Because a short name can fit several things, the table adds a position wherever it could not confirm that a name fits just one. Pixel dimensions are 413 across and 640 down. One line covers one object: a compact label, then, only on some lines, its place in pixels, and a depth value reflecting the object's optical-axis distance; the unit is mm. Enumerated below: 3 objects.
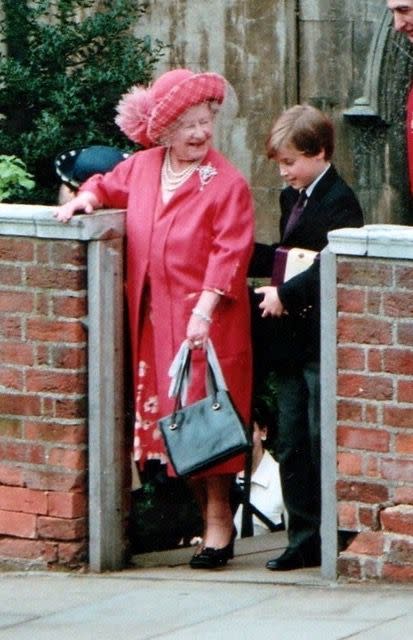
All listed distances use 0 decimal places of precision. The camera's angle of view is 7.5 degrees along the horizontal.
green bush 17715
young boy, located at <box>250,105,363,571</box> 10703
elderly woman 10618
